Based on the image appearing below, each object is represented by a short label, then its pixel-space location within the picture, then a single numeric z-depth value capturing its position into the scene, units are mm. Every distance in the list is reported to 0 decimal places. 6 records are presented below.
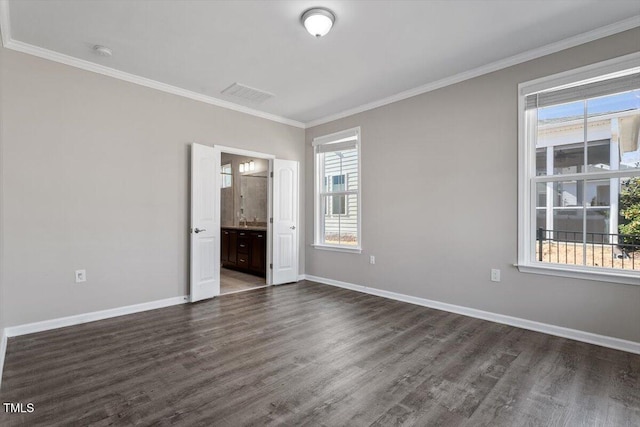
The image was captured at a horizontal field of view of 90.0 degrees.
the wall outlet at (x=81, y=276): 3264
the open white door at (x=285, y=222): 5027
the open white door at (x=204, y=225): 4031
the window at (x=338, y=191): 4836
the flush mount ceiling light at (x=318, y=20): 2486
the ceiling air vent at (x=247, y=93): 3955
